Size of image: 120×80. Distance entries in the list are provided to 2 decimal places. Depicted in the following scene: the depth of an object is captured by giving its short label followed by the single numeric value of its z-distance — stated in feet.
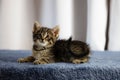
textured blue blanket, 2.70
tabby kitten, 2.99
